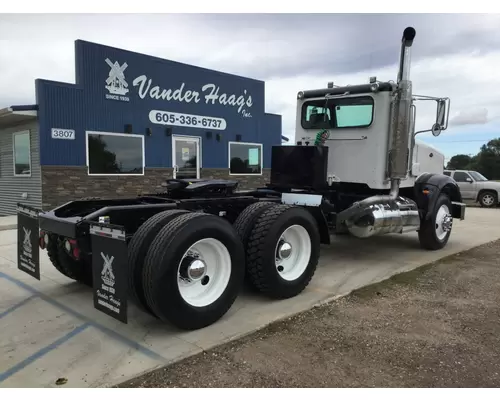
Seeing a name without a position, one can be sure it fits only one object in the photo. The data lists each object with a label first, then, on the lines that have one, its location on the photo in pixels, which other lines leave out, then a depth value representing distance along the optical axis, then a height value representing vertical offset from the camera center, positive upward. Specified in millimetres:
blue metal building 10891 +773
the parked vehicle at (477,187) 17766 -979
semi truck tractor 3629 -659
